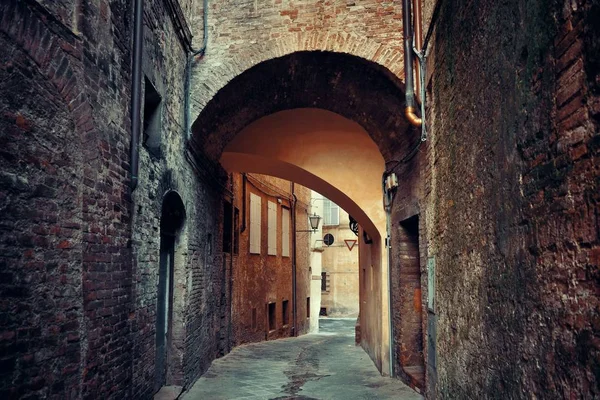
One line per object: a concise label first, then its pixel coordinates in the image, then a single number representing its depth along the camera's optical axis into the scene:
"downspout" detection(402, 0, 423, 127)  6.14
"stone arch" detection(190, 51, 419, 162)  7.41
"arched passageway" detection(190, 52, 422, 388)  7.57
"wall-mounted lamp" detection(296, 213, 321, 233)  17.33
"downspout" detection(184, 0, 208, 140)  7.39
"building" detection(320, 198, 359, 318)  30.22
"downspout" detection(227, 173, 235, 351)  11.87
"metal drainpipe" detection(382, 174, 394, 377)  8.67
